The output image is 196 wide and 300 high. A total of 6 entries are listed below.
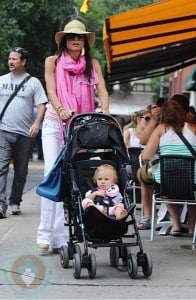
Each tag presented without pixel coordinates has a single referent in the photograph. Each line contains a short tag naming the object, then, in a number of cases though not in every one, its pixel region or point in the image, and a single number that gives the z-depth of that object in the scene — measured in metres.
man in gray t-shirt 12.10
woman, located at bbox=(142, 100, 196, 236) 10.54
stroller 7.89
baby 8.08
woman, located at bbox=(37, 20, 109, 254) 9.02
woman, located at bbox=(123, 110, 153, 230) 11.82
